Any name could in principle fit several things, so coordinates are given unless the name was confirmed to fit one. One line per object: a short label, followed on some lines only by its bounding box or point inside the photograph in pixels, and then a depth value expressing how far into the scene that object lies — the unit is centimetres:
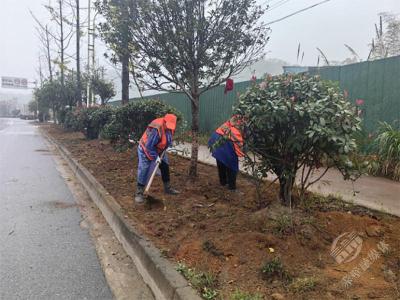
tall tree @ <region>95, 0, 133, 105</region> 689
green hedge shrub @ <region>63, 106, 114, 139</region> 1569
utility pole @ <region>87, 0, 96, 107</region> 2516
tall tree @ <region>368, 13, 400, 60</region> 1218
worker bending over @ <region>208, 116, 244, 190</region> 632
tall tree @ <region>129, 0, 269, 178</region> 656
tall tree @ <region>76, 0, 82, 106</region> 2173
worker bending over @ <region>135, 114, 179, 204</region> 603
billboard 8044
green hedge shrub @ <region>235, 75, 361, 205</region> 405
